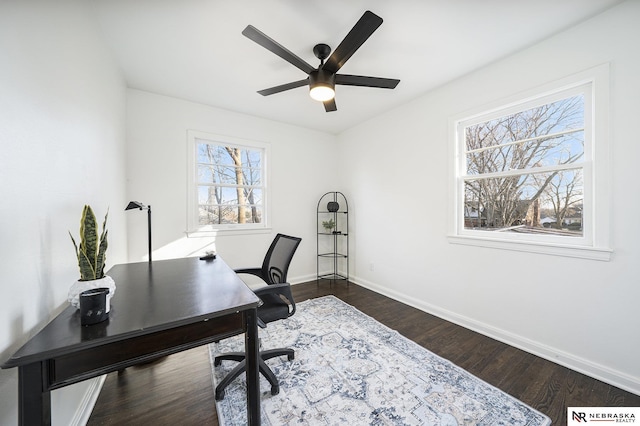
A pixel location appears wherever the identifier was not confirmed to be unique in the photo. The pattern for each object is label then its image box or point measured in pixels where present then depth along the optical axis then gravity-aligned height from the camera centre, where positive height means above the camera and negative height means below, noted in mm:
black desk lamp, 1842 +46
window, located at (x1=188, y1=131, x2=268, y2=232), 3229 +402
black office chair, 1626 -751
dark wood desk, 743 -451
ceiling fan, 1447 +1094
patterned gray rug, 1429 -1250
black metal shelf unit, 4225 -536
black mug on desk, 897 -371
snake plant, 1073 -187
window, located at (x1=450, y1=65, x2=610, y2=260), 1822 +322
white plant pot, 990 -329
